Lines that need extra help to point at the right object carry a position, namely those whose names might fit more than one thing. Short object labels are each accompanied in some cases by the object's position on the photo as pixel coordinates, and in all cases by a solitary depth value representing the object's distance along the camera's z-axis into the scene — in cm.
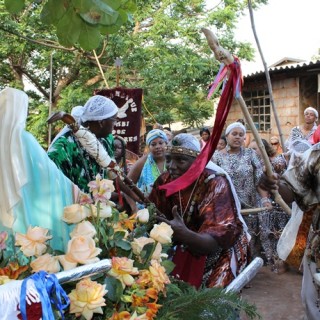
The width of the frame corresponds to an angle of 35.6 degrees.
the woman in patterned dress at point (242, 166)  607
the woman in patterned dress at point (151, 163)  506
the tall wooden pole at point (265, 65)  253
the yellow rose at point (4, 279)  134
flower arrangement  145
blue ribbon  122
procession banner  791
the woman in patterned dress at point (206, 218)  271
